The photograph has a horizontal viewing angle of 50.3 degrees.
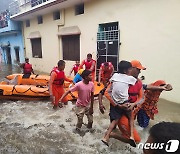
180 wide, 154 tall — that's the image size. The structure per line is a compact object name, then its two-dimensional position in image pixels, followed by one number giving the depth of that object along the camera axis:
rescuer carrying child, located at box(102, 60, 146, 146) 3.14
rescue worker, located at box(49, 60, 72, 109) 4.94
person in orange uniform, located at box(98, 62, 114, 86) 7.04
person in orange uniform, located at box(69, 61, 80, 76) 7.93
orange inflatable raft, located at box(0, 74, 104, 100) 6.62
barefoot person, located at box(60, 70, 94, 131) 3.65
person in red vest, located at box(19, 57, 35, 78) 8.42
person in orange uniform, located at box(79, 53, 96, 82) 7.29
